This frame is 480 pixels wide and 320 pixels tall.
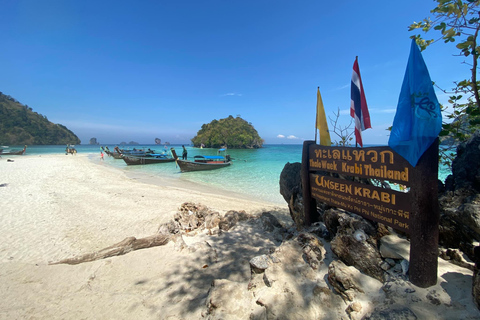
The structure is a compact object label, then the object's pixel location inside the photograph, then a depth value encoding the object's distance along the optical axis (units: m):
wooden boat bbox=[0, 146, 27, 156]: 39.91
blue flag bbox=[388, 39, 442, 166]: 1.82
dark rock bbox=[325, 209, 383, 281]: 2.24
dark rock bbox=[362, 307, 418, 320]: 1.63
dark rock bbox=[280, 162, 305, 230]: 4.18
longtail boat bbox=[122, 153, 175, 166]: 27.87
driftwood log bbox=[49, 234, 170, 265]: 4.10
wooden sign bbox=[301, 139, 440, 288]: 1.90
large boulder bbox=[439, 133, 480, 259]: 2.06
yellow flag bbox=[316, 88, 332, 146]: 3.86
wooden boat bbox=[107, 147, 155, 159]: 35.86
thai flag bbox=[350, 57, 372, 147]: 3.75
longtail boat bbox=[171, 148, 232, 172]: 21.45
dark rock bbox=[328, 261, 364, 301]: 2.09
